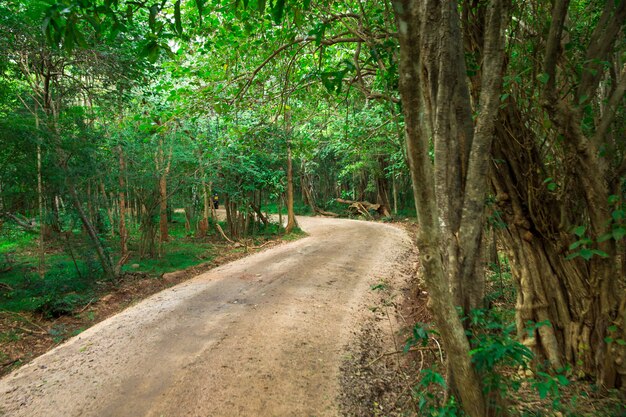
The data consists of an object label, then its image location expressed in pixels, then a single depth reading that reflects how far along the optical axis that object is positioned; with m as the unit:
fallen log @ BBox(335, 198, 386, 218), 24.39
